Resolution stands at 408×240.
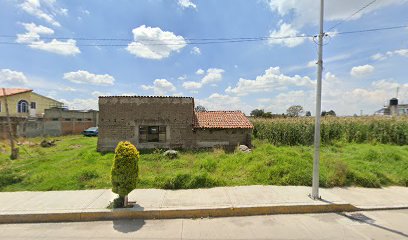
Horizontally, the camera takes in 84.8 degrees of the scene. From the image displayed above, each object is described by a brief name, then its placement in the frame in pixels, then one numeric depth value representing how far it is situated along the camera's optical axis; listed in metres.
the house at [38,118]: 26.36
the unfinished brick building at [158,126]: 14.21
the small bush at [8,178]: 7.95
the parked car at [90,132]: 29.03
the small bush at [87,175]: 8.08
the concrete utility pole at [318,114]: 6.14
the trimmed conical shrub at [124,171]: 5.49
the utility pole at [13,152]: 12.97
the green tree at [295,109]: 66.19
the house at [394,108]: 44.36
